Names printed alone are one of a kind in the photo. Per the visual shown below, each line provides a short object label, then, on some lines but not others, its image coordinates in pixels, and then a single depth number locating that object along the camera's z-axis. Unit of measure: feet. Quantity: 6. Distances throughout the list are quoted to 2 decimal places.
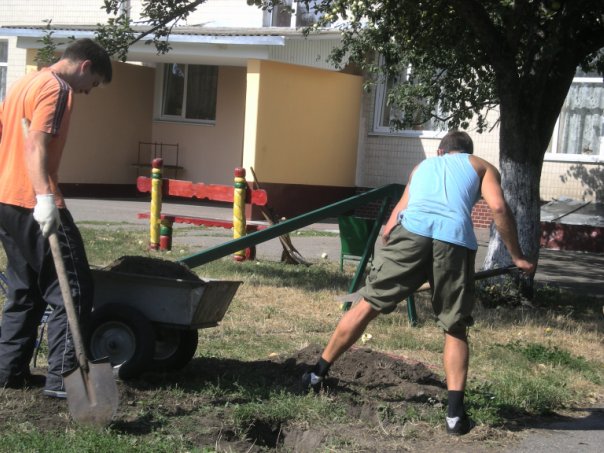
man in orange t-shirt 15.05
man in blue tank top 16.12
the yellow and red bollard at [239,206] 36.04
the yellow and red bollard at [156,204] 38.60
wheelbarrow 16.90
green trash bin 29.32
